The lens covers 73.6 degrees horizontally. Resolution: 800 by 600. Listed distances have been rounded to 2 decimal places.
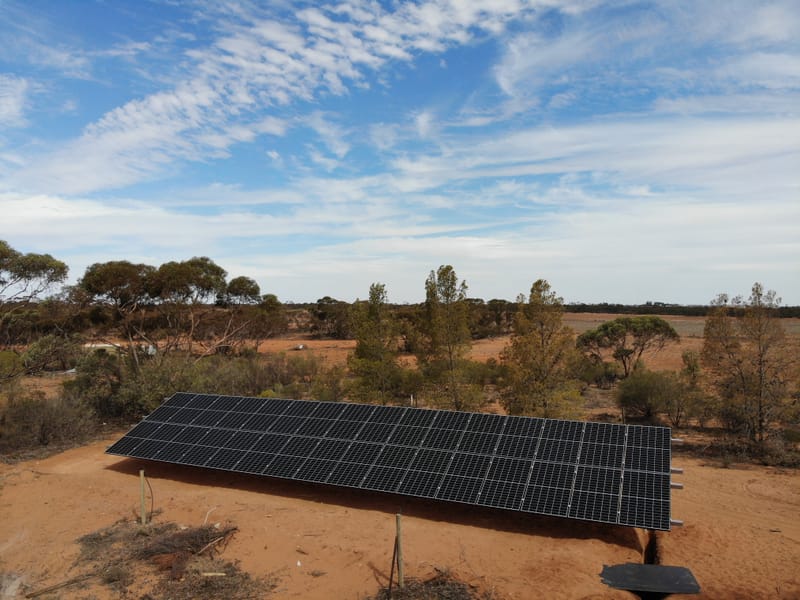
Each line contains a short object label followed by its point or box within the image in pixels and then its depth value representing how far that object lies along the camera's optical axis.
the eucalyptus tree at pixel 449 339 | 17.98
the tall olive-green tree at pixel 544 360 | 16.44
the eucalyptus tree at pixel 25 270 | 18.62
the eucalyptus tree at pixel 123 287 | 22.92
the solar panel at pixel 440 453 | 9.45
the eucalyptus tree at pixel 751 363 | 16.91
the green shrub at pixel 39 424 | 16.16
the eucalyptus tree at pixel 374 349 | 19.45
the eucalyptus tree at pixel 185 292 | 25.25
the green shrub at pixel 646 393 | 21.34
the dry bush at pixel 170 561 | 7.81
